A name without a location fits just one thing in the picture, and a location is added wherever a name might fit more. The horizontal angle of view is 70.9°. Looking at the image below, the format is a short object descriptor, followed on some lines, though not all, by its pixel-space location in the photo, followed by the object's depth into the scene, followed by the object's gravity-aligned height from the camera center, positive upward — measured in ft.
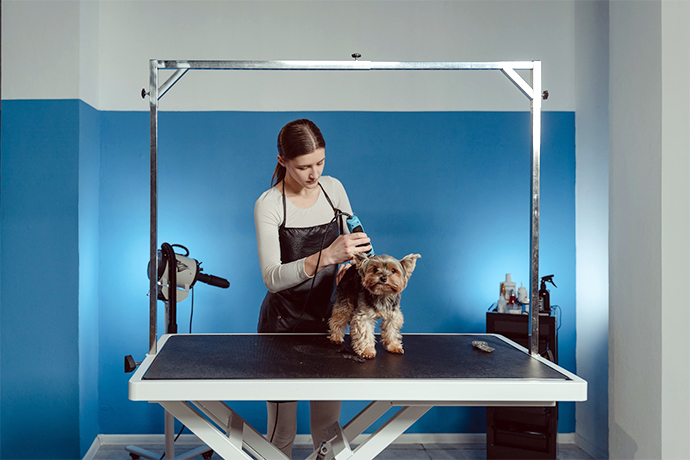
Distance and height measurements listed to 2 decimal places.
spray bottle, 9.32 -1.34
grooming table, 4.29 -1.38
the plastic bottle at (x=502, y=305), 9.55 -1.51
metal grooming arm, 5.29 +1.59
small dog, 4.92 -0.79
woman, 5.75 -0.16
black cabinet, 9.03 -3.66
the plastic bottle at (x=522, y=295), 9.52 -1.29
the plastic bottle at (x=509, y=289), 9.66 -1.18
